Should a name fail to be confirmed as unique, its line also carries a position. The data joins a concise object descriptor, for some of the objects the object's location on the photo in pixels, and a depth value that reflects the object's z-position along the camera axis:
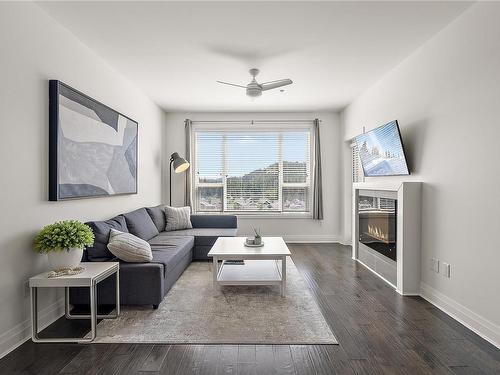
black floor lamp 5.54
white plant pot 2.42
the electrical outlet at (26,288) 2.44
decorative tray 3.77
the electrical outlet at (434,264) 3.10
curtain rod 6.35
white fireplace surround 3.36
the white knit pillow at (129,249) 2.96
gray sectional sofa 2.94
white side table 2.30
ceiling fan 3.71
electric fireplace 3.69
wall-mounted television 3.57
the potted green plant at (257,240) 3.79
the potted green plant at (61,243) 2.39
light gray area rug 2.41
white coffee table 3.34
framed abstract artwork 2.71
